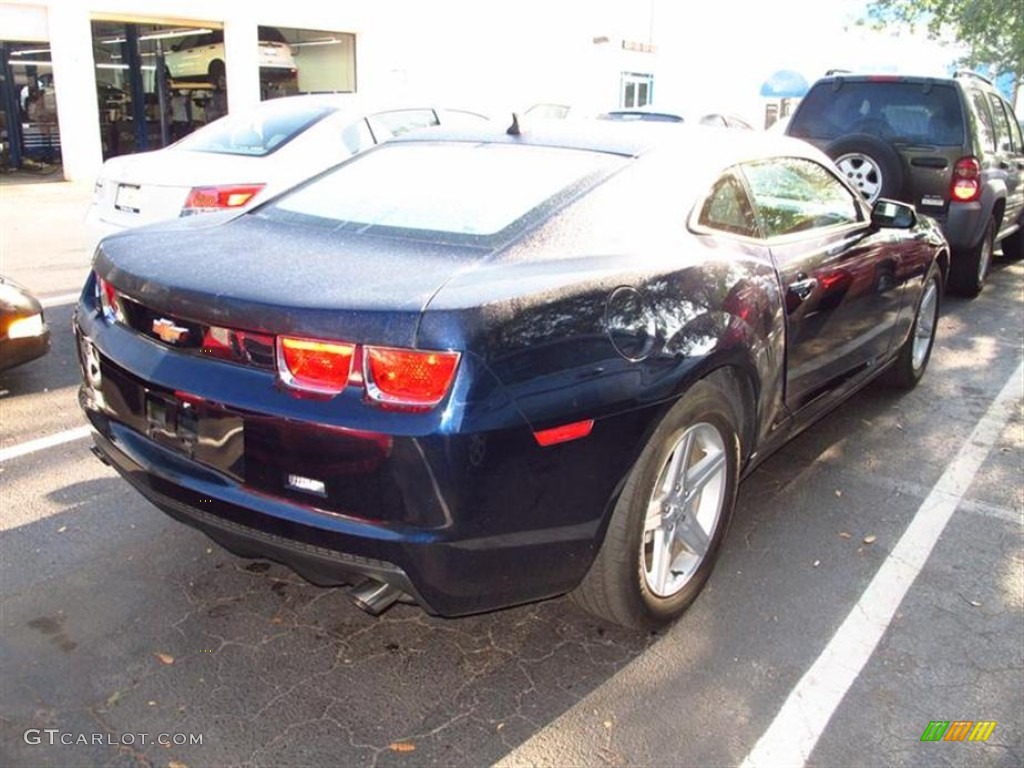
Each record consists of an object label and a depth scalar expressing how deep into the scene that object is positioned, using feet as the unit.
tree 63.31
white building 51.88
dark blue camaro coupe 7.44
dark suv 23.62
